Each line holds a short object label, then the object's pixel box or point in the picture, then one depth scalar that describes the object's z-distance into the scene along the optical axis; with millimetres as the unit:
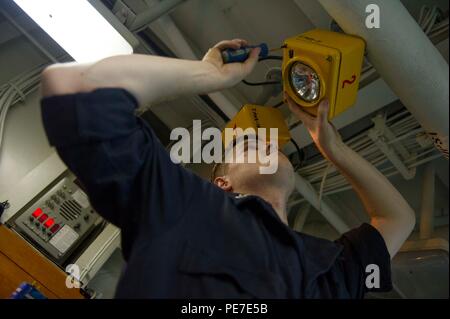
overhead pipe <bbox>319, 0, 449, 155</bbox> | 1084
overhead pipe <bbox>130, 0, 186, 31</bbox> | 1377
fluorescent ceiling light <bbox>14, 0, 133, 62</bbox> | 1238
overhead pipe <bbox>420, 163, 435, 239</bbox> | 1865
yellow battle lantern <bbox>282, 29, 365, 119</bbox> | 1119
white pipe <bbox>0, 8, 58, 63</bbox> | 1713
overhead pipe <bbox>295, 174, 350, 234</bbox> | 1900
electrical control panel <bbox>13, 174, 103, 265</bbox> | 1641
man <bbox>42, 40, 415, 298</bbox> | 796
